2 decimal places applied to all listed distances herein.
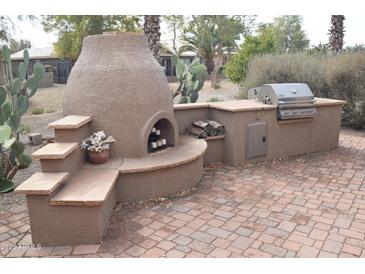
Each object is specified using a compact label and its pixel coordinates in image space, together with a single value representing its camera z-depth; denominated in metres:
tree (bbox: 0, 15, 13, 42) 11.38
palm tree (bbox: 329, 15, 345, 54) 12.95
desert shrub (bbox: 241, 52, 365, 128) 9.60
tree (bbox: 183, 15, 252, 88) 28.83
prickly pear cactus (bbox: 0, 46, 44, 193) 5.19
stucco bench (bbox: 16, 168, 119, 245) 3.70
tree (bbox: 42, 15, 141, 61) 20.38
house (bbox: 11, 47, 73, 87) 30.09
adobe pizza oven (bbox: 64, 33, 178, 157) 5.09
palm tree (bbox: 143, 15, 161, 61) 10.09
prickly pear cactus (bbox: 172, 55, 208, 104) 8.88
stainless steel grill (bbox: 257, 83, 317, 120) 6.70
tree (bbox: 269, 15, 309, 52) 52.09
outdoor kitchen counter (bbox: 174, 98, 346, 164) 6.50
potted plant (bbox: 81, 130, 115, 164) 4.89
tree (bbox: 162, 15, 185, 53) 31.97
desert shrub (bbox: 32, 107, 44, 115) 13.10
